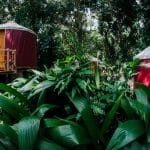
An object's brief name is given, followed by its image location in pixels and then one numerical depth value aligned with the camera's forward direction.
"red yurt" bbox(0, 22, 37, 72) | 8.18
